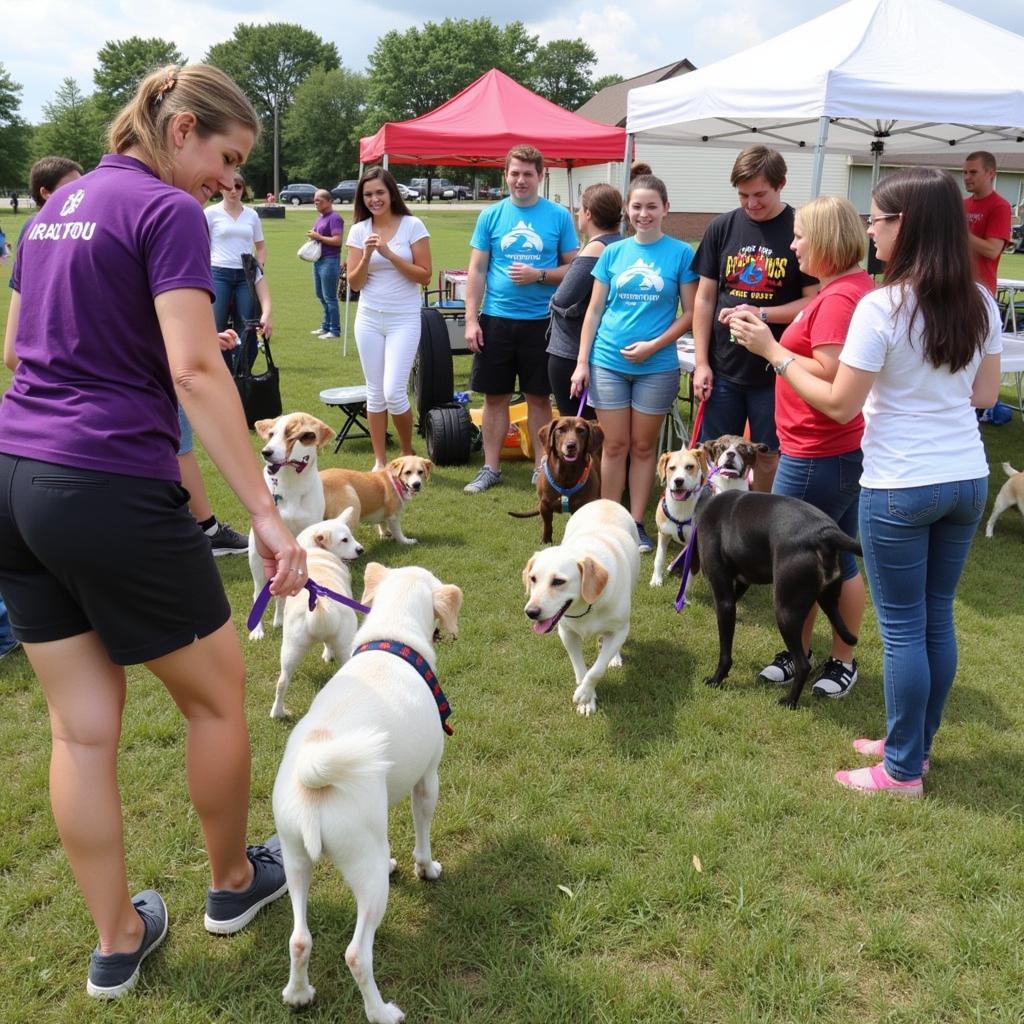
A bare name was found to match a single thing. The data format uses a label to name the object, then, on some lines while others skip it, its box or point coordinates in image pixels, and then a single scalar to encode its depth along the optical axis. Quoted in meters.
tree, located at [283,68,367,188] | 74.94
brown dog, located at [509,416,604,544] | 5.71
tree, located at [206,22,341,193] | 94.94
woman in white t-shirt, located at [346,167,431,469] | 6.52
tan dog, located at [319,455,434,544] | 5.65
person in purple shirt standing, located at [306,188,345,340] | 14.23
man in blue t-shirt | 6.44
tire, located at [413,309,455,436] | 8.07
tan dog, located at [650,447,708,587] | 5.28
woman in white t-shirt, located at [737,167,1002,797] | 2.67
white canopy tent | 6.07
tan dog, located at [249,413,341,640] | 5.02
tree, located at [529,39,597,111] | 89.06
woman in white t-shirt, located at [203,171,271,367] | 8.28
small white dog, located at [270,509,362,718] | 3.66
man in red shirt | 7.70
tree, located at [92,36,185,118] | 80.75
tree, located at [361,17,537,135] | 68.50
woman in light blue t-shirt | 5.30
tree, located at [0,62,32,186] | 59.00
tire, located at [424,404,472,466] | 7.66
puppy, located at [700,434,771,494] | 5.12
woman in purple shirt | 1.82
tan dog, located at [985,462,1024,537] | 6.25
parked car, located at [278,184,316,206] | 62.56
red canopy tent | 11.49
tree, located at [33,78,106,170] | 59.34
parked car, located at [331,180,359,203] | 57.41
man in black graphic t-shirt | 4.73
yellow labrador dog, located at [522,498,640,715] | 3.63
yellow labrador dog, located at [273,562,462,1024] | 2.04
